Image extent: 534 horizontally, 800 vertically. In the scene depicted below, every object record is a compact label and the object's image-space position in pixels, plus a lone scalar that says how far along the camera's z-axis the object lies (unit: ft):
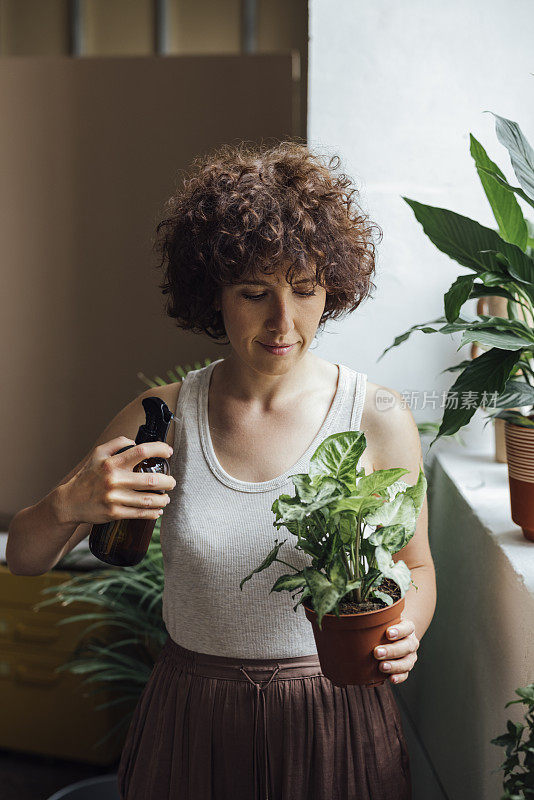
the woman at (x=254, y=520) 4.03
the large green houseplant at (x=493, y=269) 4.04
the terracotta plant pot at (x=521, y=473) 4.34
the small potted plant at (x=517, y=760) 2.88
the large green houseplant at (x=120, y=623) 6.98
